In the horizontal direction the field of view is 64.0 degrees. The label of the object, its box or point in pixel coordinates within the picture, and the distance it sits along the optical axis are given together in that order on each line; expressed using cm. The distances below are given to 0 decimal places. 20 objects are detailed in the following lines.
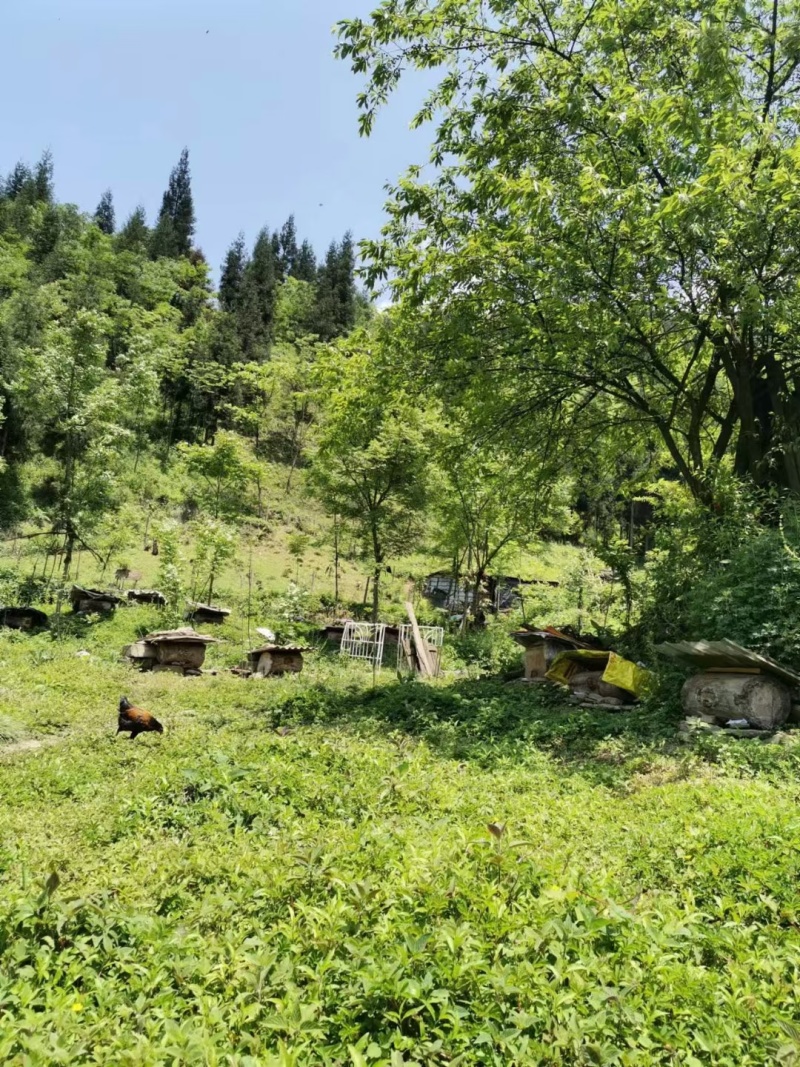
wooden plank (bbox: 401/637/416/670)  1681
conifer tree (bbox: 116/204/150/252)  6022
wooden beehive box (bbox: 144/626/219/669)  1464
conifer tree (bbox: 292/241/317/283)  7528
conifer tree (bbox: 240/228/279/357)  5116
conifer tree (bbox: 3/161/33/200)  6826
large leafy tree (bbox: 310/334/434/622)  2102
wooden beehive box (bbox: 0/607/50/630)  1694
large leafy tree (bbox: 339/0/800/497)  845
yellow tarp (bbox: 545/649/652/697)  959
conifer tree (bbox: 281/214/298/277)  8059
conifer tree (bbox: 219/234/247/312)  5825
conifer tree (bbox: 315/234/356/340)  5660
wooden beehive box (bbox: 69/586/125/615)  1919
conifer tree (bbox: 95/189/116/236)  7300
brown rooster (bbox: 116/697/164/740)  817
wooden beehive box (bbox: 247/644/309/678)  1488
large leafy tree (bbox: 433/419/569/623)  1335
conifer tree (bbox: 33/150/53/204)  6572
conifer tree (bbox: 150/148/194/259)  6550
